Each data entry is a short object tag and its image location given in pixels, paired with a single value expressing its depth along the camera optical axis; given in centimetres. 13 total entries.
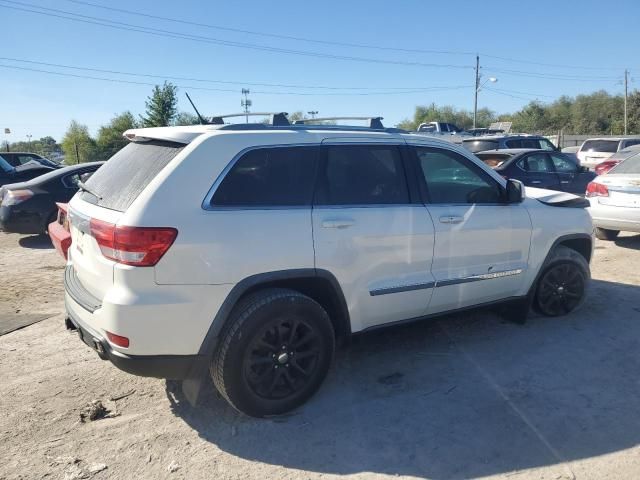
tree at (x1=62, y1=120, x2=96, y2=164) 3991
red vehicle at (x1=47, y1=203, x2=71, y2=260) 415
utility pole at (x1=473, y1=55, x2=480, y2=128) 4932
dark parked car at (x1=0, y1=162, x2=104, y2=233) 868
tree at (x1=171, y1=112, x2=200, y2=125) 3740
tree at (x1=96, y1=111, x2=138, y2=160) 4009
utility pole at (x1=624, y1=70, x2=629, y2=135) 5846
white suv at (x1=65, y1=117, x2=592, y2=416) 295
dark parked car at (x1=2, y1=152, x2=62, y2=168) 1720
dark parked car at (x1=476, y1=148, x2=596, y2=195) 1034
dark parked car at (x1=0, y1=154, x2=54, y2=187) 1139
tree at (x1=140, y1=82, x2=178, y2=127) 3641
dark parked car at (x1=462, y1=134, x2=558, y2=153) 1404
